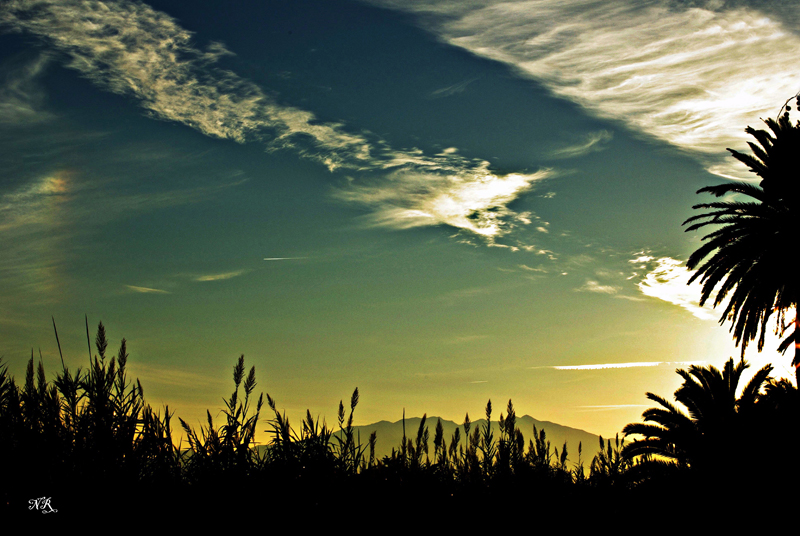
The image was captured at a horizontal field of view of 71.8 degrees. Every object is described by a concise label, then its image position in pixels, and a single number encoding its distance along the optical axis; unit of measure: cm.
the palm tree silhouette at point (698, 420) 2628
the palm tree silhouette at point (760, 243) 2620
